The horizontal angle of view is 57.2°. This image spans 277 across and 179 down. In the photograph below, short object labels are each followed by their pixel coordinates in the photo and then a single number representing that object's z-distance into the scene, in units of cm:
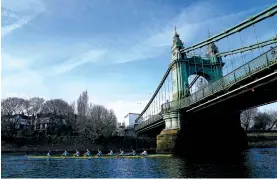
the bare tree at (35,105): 8157
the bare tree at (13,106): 7125
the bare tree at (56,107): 8450
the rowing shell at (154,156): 3111
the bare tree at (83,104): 8350
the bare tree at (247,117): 9188
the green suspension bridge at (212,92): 2298
